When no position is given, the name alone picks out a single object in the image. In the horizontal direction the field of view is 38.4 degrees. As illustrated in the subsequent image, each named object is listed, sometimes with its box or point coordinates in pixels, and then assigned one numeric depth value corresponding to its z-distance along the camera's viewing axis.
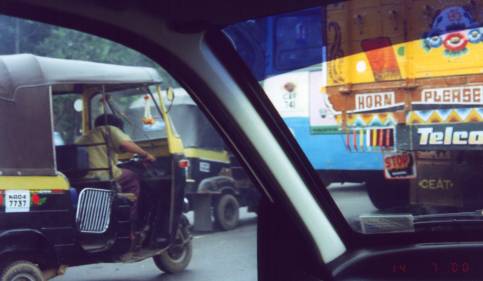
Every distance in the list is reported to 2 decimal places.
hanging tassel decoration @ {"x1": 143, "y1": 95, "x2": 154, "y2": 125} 6.59
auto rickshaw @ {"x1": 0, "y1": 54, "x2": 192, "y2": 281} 4.99
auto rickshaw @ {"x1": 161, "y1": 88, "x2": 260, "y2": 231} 7.04
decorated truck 2.49
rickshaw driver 5.99
